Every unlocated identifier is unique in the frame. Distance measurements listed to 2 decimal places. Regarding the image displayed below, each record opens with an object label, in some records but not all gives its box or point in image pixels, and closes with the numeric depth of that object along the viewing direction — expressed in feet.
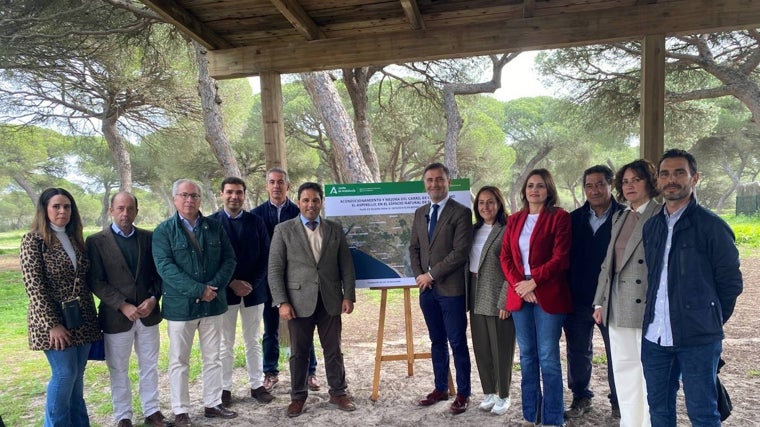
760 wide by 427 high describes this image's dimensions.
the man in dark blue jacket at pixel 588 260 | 9.74
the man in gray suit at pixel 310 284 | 10.89
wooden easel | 12.23
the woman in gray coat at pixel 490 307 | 10.33
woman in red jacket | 9.32
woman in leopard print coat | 8.70
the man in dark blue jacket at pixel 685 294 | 7.04
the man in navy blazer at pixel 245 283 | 11.62
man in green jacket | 10.12
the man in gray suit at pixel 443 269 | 10.68
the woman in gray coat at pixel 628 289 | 8.30
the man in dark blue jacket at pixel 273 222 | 12.35
